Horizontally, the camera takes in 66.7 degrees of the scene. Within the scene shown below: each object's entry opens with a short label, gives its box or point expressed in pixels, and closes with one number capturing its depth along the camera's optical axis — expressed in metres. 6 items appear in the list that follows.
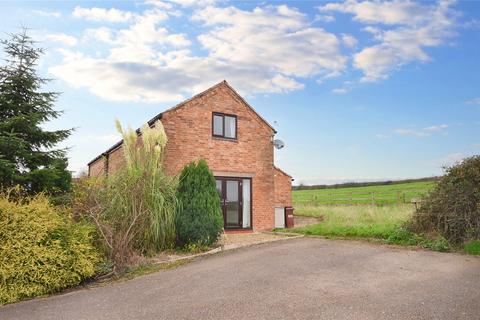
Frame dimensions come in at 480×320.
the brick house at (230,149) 14.12
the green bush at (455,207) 9.99
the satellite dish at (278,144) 17.10
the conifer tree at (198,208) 10.30
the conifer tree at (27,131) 9.91
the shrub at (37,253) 6.57
